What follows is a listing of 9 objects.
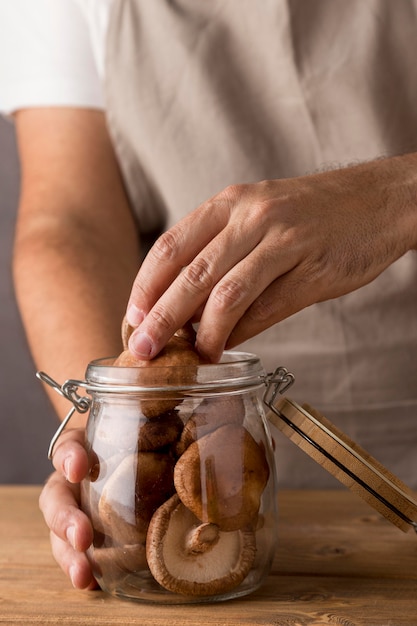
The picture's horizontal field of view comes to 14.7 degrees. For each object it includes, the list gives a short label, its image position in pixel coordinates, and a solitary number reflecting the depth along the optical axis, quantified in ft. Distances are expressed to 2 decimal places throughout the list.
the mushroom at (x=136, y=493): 2.55
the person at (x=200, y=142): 3.67
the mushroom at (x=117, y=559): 2.57
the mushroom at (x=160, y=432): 2.56
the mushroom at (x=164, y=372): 2.56
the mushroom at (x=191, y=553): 2.52
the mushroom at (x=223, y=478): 2.53
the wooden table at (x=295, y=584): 2.56
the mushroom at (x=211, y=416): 2.56
